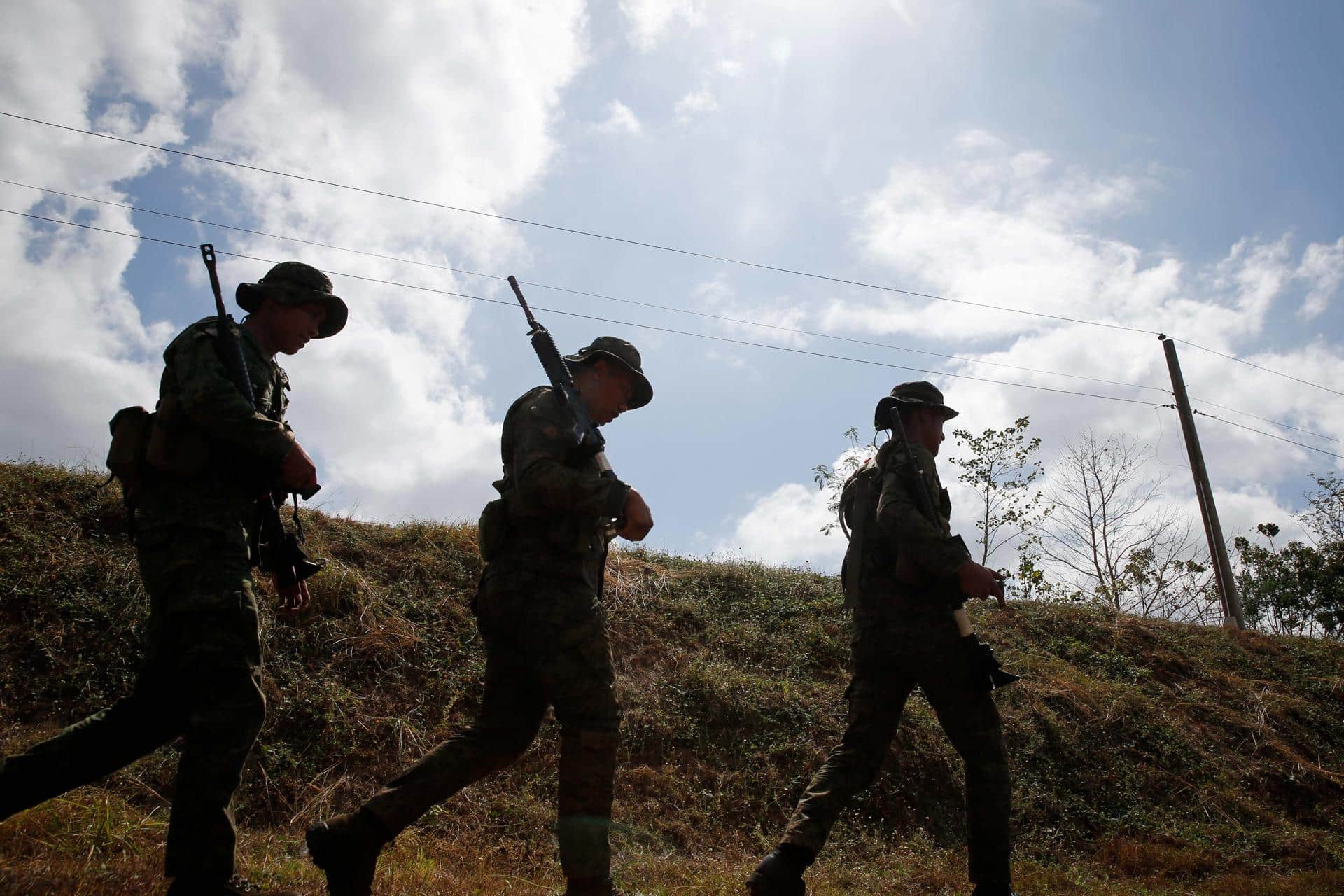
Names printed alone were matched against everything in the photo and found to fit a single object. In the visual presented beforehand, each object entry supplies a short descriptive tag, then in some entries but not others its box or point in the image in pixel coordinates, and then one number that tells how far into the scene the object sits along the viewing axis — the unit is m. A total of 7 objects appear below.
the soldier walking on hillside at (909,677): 3.44
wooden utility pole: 12.68
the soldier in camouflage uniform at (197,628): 2.46
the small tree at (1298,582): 20.38
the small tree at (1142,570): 20.22
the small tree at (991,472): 15.73
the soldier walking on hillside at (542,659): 2.76
